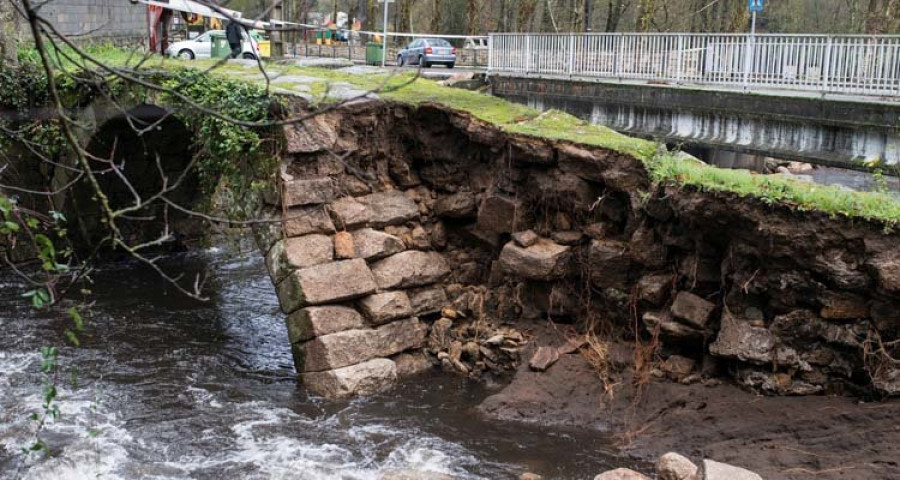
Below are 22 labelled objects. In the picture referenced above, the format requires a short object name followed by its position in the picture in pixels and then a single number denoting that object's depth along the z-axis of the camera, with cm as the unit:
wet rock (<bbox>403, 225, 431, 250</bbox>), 1056
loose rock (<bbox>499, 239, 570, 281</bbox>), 962
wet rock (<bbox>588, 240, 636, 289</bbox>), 927
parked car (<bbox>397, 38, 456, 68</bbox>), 2753
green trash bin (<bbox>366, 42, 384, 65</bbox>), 2652
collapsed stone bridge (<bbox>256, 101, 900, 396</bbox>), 789
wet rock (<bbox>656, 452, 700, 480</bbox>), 707
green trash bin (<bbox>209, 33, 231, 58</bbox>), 2005
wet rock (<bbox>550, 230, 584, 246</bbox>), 965
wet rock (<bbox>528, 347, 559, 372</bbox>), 922
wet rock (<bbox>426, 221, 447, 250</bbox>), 1080
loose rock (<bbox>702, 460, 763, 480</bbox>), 667
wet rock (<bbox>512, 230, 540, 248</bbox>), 983
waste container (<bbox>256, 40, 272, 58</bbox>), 2448
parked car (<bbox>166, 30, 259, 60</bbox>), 2728
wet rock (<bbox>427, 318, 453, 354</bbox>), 1006
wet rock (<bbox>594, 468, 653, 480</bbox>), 703
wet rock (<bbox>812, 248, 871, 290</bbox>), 765
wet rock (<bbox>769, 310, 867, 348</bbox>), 778
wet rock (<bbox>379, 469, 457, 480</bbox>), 733
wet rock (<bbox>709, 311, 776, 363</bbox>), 808
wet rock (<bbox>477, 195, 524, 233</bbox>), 1012
